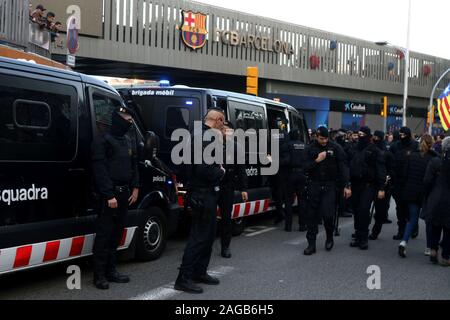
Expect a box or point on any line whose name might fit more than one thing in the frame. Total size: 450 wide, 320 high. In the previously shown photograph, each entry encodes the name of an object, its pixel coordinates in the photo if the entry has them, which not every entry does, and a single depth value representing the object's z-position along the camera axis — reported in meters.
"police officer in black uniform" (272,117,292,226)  9.80
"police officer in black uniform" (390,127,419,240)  8.54
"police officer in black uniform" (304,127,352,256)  7.90
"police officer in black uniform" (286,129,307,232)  9.75
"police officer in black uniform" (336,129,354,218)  11.89
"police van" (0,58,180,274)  4.86
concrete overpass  27.06
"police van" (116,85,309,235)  8.17
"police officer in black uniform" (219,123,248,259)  6.88
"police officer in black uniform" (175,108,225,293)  5.60
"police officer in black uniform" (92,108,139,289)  5.47
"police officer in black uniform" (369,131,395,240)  8.51
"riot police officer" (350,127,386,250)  8.31
